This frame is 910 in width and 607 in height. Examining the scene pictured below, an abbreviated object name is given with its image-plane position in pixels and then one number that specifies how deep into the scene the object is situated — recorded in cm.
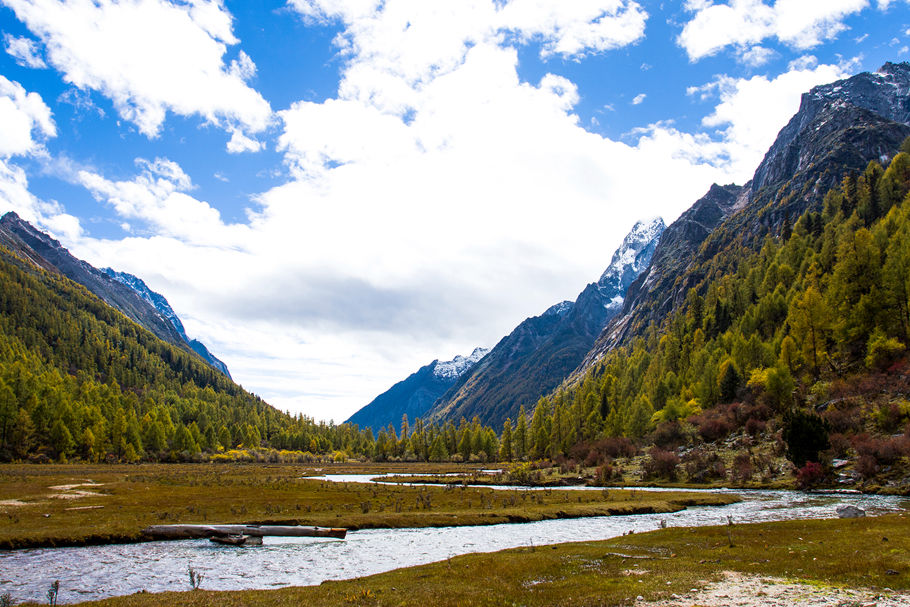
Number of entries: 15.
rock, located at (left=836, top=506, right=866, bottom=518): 4266
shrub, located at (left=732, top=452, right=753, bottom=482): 8200
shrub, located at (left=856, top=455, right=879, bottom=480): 6512
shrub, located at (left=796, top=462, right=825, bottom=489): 6905
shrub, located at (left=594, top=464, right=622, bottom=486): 10044
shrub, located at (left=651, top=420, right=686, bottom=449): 11619
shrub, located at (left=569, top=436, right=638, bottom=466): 12512
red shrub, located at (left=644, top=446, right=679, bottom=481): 9606
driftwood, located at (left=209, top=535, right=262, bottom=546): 3981
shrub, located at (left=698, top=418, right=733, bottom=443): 10650
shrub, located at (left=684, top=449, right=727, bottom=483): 8988
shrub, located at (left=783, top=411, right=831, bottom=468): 7281
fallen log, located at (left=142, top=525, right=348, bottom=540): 4200
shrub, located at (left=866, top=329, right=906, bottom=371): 9081
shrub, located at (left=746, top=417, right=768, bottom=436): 9763
